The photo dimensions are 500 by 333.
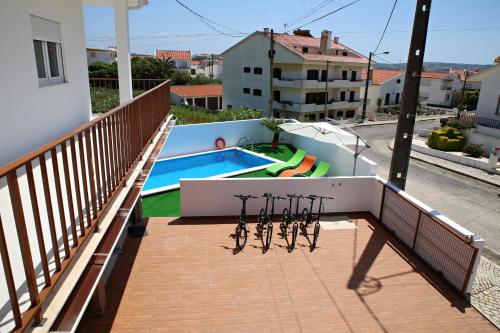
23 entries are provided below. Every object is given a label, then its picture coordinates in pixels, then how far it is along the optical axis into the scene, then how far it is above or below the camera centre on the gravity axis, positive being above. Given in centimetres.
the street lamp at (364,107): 4125 -294
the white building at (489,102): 2538 -119
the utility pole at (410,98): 862 -36
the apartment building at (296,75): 3925 +65
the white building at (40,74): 470 -1
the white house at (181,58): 8227 +464
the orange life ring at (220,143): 1912 -357
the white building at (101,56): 6175 +347
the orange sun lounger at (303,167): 1496 -390
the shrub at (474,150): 2355 -436
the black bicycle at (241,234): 873 -397
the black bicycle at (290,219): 894 -390
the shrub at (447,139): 2545 -399
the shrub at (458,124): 2648 -299
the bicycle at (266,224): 891 -394
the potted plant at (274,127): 1988 -267
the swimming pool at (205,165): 1572 -440
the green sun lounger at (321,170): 1410 -369
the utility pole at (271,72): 2677 +64
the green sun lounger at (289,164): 1552 -389
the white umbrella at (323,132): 1394 -223
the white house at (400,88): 5522 -59
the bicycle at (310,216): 985 -401
